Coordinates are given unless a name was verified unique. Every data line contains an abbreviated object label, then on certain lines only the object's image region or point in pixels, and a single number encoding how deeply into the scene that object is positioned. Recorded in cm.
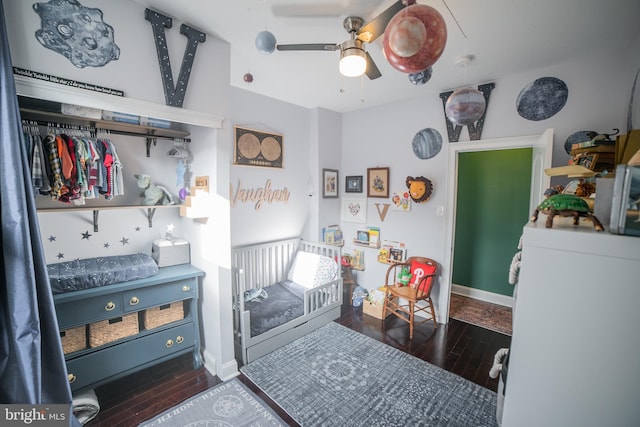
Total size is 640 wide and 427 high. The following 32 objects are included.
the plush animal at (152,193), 217
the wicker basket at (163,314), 205
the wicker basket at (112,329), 184
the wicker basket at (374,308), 321
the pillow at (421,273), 296
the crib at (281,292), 242
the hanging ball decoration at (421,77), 168
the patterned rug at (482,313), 310
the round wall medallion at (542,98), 237
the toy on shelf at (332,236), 377
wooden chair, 288
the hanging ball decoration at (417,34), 98
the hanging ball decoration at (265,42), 139
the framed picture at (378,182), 348
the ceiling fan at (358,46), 133
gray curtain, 126
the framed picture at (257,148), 298
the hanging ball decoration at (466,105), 161
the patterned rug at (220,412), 177
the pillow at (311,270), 318
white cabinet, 75
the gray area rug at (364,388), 184
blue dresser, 176
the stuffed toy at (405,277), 312
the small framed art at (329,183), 374
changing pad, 174
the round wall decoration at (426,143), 307
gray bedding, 250
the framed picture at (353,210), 373
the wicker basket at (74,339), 173
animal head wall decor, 309
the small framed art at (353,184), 376
